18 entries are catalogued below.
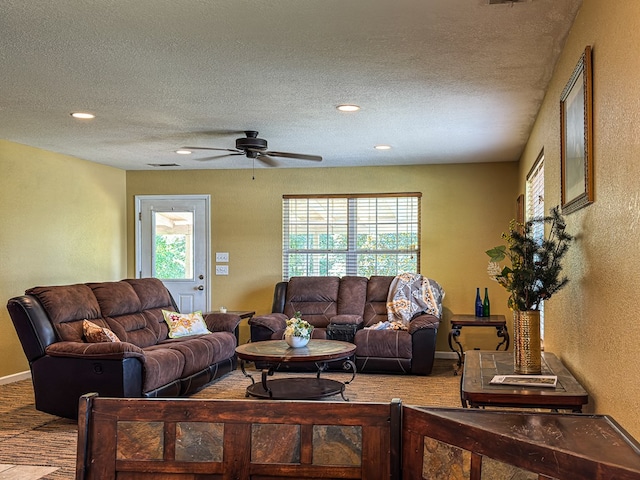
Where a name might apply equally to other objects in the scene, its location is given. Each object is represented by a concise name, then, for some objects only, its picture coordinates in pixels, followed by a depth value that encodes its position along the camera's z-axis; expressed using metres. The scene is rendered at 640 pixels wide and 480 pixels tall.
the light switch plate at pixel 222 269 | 7.95
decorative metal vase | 2.62
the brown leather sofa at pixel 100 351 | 4.48
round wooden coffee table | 4.83
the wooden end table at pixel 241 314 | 6.62
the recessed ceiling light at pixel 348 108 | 4.57
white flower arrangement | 5.16
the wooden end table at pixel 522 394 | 2.23
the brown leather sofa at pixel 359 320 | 6.32
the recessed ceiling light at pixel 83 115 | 4.80
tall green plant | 2.62
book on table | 2.39
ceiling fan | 5.45
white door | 8.00
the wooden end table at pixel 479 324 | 6.52
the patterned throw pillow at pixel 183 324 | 6.11
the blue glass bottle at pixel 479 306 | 7.01
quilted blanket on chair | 6.78
